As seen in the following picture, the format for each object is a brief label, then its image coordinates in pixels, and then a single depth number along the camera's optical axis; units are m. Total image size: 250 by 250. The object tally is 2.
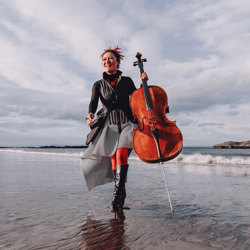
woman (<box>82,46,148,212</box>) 3.09
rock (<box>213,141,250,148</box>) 67.94
